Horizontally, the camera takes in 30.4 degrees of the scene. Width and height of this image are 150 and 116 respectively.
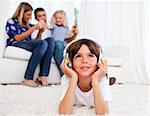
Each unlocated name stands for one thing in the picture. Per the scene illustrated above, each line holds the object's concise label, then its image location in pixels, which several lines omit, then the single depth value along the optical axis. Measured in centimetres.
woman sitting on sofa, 225
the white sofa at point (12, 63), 224
